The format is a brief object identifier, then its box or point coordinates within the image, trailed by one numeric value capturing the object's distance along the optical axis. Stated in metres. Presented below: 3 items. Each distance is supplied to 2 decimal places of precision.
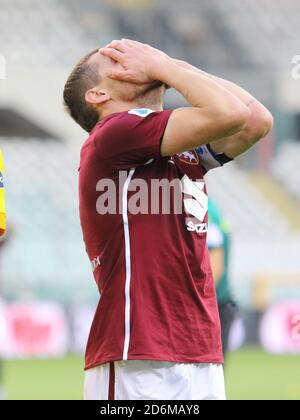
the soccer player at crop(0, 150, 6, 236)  7.64
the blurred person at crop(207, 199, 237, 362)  11.62
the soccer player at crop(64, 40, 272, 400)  6.56
